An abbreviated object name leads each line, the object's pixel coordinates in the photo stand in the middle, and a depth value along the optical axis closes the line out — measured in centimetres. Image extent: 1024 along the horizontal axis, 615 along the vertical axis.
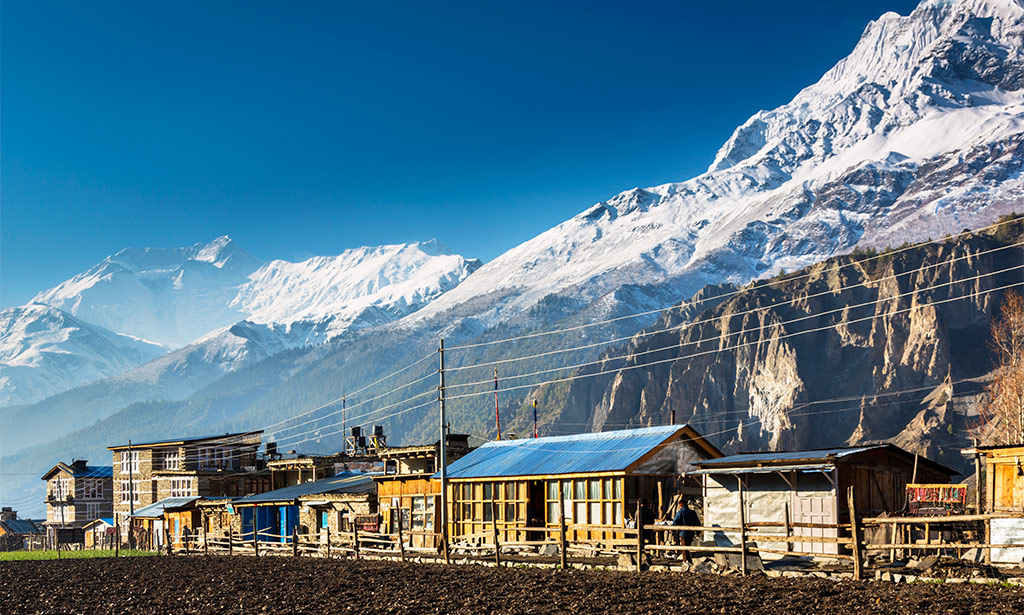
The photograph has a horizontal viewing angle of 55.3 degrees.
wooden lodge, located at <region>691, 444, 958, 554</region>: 3872
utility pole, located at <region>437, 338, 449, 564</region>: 4700
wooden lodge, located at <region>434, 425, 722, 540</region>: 4647
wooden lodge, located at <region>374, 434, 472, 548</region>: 5422
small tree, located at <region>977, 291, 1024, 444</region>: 7692
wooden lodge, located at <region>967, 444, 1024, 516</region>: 3675
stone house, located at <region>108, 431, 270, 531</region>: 10056
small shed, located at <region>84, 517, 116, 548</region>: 9758
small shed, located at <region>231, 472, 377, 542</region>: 6406
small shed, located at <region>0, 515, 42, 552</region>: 11256
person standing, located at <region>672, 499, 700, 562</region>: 3600
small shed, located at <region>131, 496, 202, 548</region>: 8025
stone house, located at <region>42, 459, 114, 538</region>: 12012
